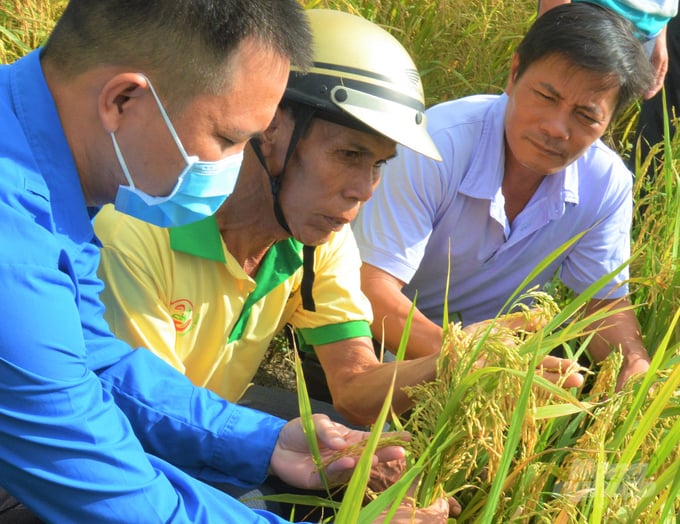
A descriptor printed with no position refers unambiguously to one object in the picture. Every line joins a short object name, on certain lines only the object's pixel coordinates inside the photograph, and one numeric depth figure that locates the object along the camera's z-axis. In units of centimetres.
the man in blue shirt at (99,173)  159
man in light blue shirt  315
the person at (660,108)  485
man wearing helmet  235
